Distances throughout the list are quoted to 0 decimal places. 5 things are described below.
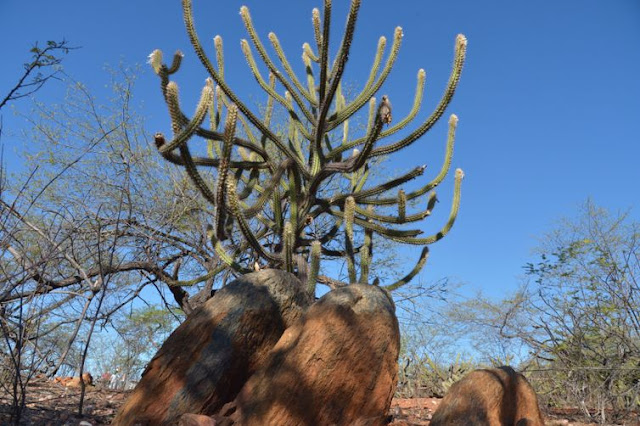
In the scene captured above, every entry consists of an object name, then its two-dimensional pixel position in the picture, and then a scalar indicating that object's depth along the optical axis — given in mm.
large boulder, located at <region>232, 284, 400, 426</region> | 3090
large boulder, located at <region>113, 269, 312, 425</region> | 3252
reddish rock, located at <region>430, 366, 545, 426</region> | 3078
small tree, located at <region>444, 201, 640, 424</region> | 5164
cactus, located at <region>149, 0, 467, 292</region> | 4625
